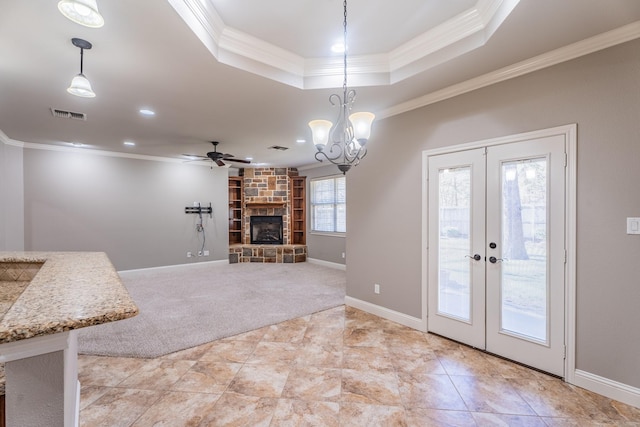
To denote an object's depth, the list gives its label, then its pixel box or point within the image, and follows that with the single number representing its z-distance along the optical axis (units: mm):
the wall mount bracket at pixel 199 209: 7219
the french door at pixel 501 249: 2498
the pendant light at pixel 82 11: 1457
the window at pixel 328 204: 7547
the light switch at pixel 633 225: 2125
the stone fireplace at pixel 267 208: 8508
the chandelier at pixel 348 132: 2178
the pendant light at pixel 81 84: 2189
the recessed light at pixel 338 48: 2727
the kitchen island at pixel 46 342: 832
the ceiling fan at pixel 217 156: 5275
